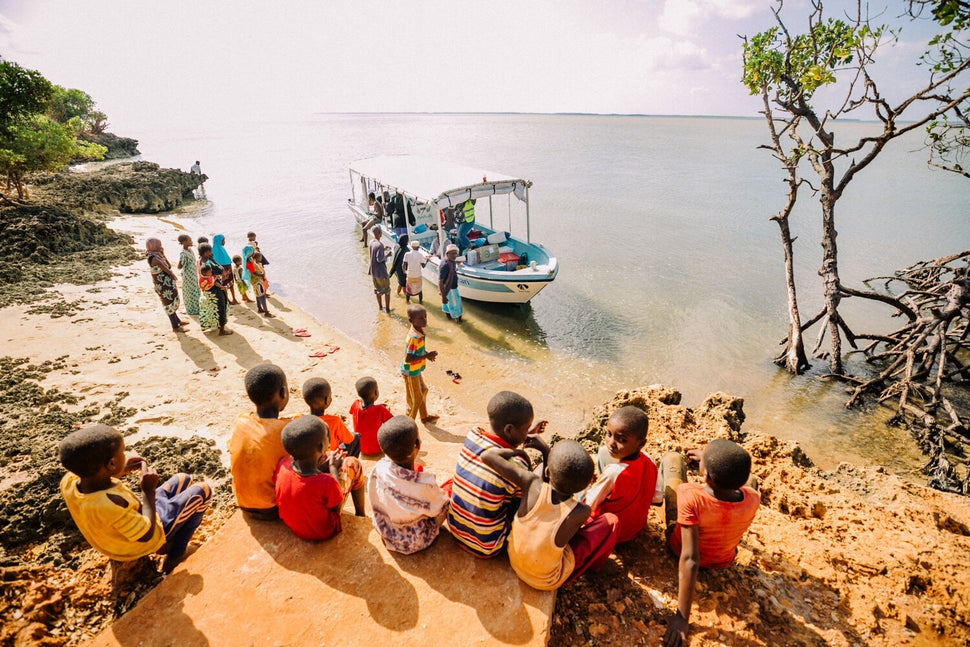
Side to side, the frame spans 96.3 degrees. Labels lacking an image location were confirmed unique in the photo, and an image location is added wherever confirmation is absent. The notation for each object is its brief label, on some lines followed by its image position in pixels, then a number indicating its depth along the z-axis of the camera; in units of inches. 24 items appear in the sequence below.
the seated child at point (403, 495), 117.0
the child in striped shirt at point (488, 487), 113.3
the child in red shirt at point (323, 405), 160.7
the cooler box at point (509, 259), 463.5
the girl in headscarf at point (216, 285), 324.2
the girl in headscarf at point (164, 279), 317.4
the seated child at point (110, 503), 107.3
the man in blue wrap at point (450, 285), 407.4
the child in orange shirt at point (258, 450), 131.7
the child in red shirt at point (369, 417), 194.2
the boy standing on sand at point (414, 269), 437.4
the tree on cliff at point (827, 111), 271.3
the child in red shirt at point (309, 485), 118.4
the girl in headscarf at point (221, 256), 390.0
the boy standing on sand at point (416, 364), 211.8
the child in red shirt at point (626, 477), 121.1
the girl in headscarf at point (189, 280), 358.6
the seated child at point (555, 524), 101.9
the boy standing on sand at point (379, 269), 407.2
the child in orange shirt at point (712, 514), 108.0
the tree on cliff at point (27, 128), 510.0
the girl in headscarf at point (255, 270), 391.5
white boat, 428.8
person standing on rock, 1135.5
